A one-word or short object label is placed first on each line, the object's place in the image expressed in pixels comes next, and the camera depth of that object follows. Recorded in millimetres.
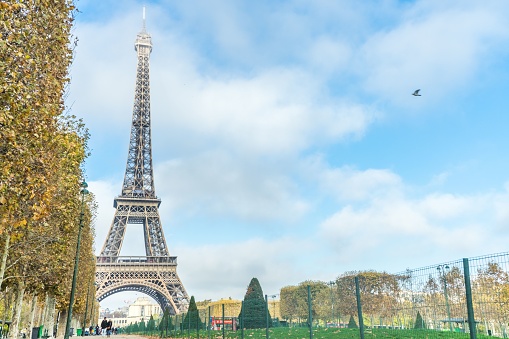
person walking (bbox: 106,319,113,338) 43647
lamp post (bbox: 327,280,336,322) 15163
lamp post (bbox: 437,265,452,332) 9430
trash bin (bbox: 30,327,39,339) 31097
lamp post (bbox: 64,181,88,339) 20453
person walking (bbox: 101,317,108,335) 45125
